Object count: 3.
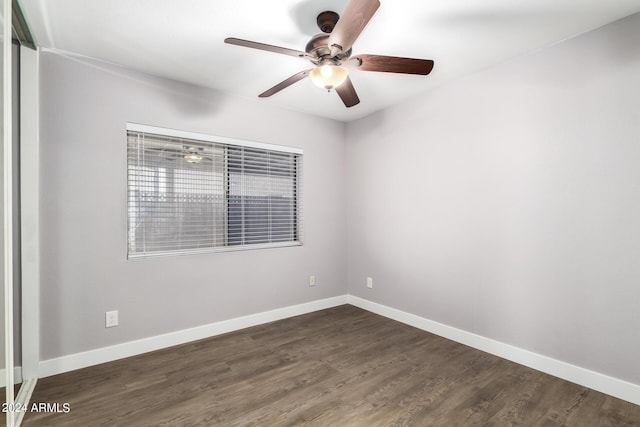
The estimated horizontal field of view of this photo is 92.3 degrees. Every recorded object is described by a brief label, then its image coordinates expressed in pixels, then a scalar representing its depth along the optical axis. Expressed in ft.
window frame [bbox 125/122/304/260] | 8.50
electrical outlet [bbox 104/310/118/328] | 8.08
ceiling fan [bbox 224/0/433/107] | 5.37
